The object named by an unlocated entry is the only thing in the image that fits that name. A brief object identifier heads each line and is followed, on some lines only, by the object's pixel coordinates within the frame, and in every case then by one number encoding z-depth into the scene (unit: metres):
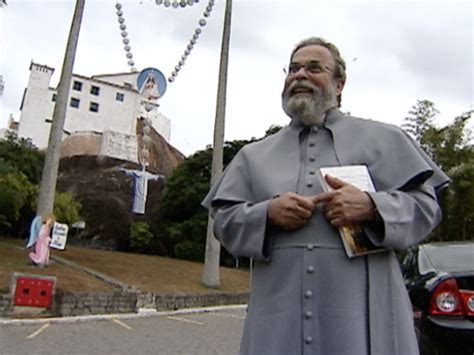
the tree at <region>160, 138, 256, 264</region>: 21.05
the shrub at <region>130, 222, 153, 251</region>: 23.38
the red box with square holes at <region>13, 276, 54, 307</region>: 7.93
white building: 37.97
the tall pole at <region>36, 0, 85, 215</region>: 11.16
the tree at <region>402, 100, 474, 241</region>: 15.03
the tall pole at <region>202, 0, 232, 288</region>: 12.64
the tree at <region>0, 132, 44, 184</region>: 23.80
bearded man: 1.47
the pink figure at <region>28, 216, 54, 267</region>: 10.52
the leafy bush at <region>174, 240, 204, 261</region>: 20.46
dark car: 2.49
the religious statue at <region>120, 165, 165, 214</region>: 11.96
